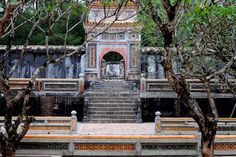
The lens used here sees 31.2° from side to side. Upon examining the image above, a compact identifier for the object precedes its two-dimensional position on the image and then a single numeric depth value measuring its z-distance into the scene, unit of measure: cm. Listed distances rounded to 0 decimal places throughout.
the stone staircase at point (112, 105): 1805
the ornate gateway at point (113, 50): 2194
